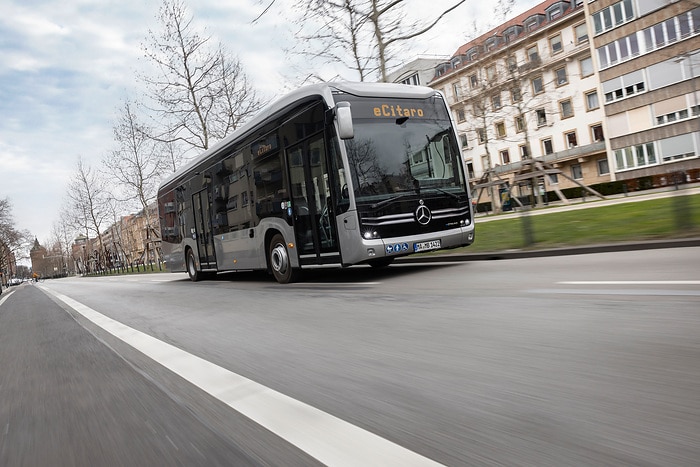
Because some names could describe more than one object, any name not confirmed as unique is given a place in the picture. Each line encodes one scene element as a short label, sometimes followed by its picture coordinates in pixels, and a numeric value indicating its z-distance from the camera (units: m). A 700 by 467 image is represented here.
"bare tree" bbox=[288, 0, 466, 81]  15.58
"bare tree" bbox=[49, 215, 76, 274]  73.81
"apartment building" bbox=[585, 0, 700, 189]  33.00
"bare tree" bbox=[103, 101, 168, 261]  40.94
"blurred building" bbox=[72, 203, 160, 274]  44.70
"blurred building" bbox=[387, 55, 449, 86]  55.66
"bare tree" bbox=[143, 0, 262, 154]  25.39
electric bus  8.50
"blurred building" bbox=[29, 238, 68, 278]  142.62
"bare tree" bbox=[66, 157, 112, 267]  61.16
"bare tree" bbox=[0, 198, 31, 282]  58.12
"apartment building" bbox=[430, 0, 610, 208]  42.62
